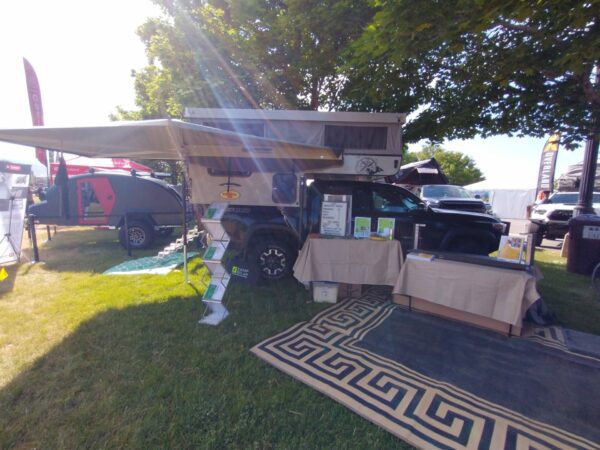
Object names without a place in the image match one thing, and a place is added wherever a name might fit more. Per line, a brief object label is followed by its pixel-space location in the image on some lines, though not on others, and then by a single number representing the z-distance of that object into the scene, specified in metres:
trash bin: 5.40
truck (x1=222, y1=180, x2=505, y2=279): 4.71
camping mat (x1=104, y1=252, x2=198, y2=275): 5.13
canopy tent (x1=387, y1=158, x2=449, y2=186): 12.60
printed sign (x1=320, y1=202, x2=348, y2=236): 4.30
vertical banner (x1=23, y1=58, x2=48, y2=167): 9.84
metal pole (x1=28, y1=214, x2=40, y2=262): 5.66
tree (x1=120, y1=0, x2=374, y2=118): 5.75
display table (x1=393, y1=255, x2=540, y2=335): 3.07
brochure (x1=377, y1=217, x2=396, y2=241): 4.18
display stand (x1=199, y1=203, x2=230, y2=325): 3.48
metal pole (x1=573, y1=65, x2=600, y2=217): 6.48
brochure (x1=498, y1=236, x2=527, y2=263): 3.39
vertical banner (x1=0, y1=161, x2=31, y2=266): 5.00
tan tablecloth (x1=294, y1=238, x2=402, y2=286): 4.02
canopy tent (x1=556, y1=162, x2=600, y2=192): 17.08
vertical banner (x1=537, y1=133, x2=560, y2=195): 13.77
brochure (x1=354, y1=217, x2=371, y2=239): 4.26
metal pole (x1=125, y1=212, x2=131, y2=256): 6.13
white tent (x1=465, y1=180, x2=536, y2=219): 22.98
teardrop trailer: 6.62
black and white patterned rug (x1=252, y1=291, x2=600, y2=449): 2.00
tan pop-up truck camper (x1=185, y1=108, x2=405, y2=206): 4.83
